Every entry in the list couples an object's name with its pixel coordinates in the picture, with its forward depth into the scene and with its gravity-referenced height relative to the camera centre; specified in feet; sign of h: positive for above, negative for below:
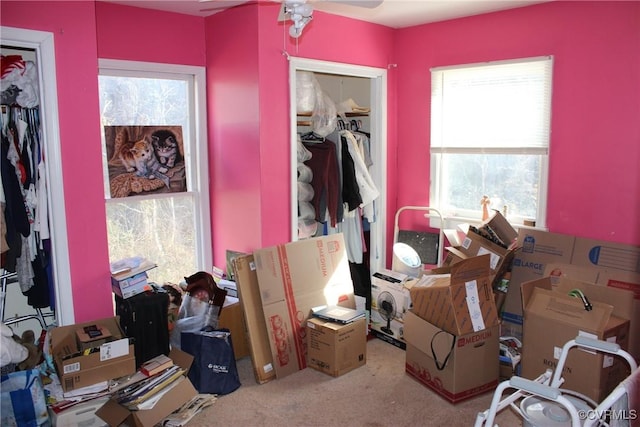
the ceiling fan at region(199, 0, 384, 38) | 7.32 +2.02
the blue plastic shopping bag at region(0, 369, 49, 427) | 8.19 -4.02
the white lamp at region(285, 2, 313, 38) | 7.39 +1.99
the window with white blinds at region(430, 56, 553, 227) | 11.72 +0.24
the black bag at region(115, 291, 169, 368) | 9.95 -3.39
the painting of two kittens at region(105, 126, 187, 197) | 11.85 -0.21
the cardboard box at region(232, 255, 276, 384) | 10.71 -3.56
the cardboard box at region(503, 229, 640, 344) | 10.34 -2.35
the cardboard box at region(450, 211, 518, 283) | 11.12 -2.13
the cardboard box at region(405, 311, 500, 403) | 9.58 -4.07
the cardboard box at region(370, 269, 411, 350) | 12.31 -3.82
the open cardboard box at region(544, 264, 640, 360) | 9.76 -2.66
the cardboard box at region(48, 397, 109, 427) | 8.53 -4.46
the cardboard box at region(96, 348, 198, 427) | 8.80 -4.52
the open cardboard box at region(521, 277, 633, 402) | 8.65 -3.17
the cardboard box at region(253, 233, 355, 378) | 10.91 -3.10
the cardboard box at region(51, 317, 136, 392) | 8.75 -3.67
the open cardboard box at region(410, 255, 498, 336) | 9.55 -2.89
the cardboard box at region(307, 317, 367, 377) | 10.74 -4.19
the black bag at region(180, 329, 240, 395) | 10.05 -4.14
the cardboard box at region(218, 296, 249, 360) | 11.37 -3.90
